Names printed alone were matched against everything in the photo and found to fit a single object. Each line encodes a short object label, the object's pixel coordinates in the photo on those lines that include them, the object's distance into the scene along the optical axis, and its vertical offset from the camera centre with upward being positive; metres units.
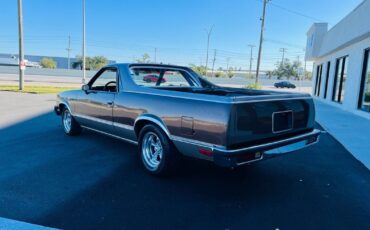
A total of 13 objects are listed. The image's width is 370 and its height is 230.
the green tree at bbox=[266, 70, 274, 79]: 110.88 +2.02
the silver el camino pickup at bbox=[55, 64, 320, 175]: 3.54 -0.60
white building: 12.89 +1.18
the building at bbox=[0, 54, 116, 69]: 109.50 +2.87
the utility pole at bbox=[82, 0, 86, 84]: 27.42 +3.68
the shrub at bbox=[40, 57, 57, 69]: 94.75 +1.26
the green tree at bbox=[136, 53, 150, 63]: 98.12 +5.02
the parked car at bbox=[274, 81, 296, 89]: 56.16 -0.94
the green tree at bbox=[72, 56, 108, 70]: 94.75 +2.30
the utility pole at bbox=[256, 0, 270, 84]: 26.45 +4.61
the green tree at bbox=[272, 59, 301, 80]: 104.06 +3.74
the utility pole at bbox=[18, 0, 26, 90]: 18.94 +1.35
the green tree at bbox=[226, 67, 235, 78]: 109.12 +1.41
